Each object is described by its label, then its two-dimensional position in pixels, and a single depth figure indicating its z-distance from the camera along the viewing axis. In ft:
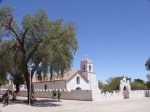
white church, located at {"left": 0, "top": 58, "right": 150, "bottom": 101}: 72.24
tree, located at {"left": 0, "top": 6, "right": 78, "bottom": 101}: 49.96
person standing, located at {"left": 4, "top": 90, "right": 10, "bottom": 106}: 48.02
